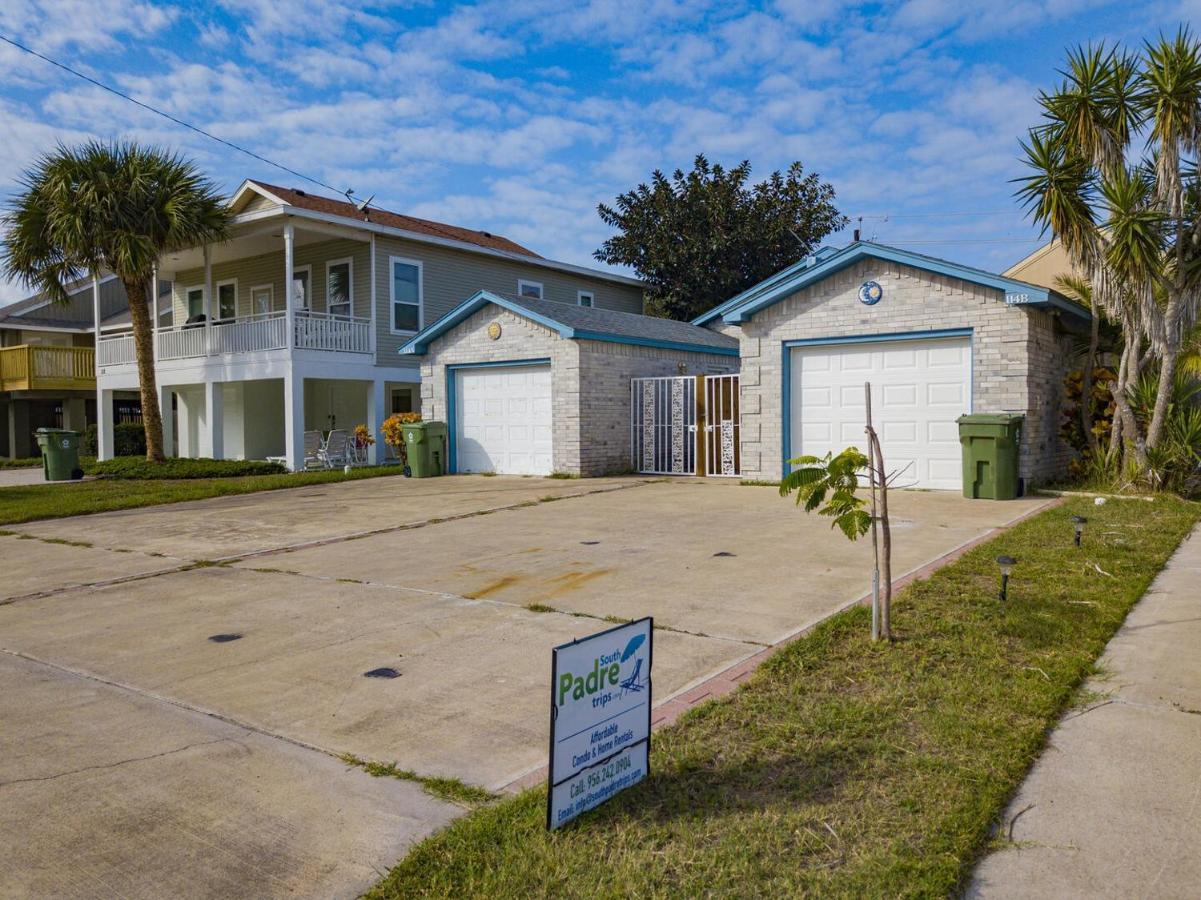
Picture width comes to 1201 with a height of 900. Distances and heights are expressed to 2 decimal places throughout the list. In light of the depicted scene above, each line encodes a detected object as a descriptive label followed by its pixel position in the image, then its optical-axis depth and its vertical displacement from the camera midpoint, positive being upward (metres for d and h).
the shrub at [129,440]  28.34 -0.53
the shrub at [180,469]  18.34 -0.97
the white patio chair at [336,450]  19.31 -0.62
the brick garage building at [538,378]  16.59 +0.84
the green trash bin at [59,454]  18.70 -0.64
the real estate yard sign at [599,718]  3.02 -1.07
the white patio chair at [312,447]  19.91 -0.57
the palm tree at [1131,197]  11.40 +2.90
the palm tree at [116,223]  18.39 +4.26
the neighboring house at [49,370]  28.25 +1.75
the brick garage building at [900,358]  12.52 +0.89
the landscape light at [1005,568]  5.75 -1.00
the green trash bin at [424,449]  17.64 -0.56
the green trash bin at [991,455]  11.80 -0.52
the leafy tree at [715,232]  31.53 +6.68
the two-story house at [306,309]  20.17 +2.85
